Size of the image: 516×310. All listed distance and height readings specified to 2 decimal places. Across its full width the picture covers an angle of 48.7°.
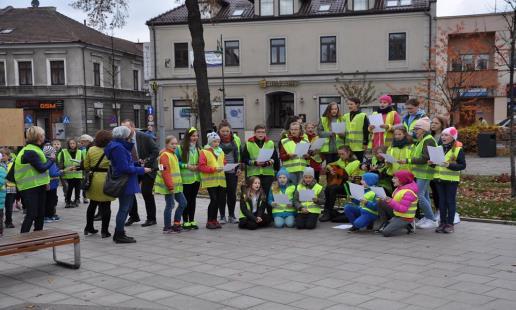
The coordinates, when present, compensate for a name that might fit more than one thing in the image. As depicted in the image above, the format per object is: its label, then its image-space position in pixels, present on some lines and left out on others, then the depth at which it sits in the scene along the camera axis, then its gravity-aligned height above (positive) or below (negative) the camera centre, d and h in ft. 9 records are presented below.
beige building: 129.39 +15.36
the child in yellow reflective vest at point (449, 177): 29.78 -3.20
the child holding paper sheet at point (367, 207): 30.86 -4.90
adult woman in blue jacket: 28.53 -2.46
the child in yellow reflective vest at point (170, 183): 31.53 -3.56
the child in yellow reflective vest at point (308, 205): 32.42 -4.99
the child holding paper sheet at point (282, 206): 33.09 -5.12
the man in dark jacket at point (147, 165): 34.83 -2.76
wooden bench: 21.61 -4.79
